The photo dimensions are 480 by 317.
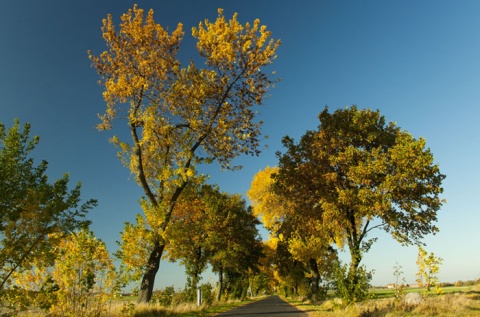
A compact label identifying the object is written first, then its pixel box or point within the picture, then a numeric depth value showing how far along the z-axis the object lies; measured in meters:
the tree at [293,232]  24.59
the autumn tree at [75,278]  10.11
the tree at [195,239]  28.68
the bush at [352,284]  15.59
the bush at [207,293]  27.74
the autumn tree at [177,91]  17.48
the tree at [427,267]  12.66
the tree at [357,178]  17.88
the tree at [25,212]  9.30
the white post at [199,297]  24.77
